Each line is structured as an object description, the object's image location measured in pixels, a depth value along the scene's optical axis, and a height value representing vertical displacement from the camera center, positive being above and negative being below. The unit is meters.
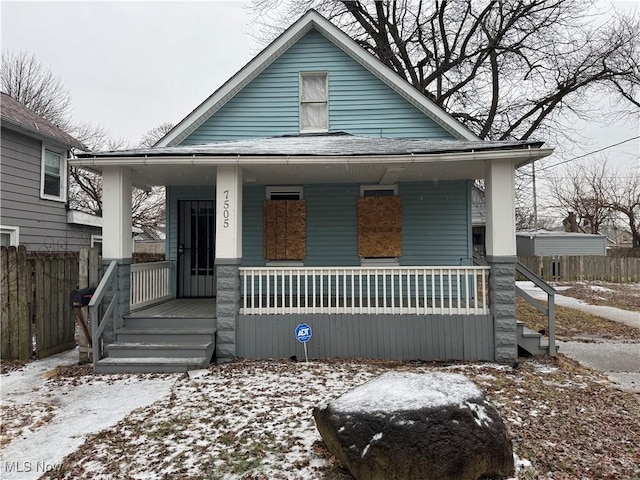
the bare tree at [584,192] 27.27 +4.16
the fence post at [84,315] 5.66 -0.88
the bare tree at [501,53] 14.95 +7.80
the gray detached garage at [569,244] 23.94 +0.34
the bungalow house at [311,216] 5.64 +0.69
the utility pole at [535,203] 25.66 +3.26
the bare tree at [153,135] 30.22 +9.81
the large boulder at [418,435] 2.62 -1.24
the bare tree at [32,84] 21.92 +9.59
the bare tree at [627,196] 24.70 +3.42
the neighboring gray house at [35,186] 9.16 +1.75
